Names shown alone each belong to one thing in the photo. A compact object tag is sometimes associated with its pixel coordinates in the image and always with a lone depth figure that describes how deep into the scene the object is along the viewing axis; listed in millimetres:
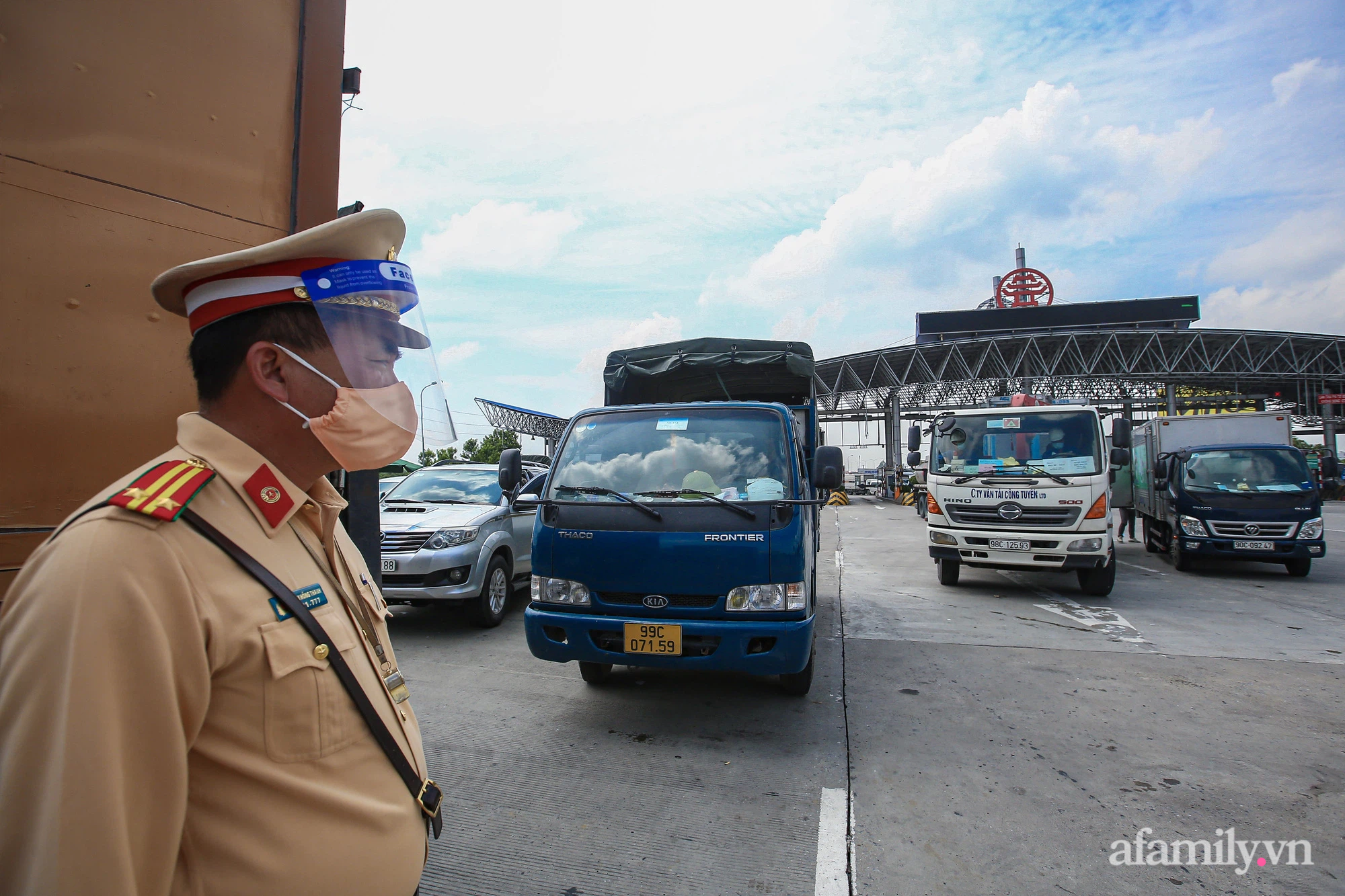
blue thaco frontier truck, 3834
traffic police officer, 797
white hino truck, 7723
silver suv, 6082
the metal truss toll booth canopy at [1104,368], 34906
